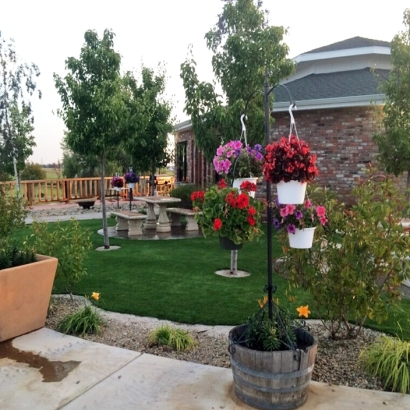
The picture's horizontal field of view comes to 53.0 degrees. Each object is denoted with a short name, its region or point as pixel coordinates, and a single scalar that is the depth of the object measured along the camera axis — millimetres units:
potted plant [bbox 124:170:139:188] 12336
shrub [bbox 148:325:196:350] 3557
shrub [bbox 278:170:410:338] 3076
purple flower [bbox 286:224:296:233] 2781
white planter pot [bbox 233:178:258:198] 3545
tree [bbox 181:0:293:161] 6727
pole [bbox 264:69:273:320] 2828
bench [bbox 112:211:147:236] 9312
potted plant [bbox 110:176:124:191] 12898
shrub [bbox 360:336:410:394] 2805
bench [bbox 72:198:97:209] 15234
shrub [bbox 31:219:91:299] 4535
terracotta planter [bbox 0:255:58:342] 3719
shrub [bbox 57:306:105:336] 3895
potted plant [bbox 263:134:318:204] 2537
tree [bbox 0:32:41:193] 14789
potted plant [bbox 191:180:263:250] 3293
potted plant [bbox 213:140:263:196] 3467
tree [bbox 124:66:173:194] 12680
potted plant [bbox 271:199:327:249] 2740
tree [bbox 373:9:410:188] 7352
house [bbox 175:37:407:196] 9281
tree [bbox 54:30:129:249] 6898
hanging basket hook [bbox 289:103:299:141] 2695
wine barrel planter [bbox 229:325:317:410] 2492
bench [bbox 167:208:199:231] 9577
